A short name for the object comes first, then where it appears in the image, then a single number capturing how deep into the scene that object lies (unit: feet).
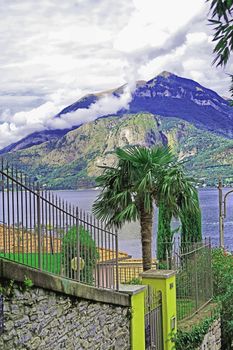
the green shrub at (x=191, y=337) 34.60
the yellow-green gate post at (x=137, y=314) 28.19
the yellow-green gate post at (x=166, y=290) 32.50
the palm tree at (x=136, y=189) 45.78
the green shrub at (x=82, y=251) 24.29
